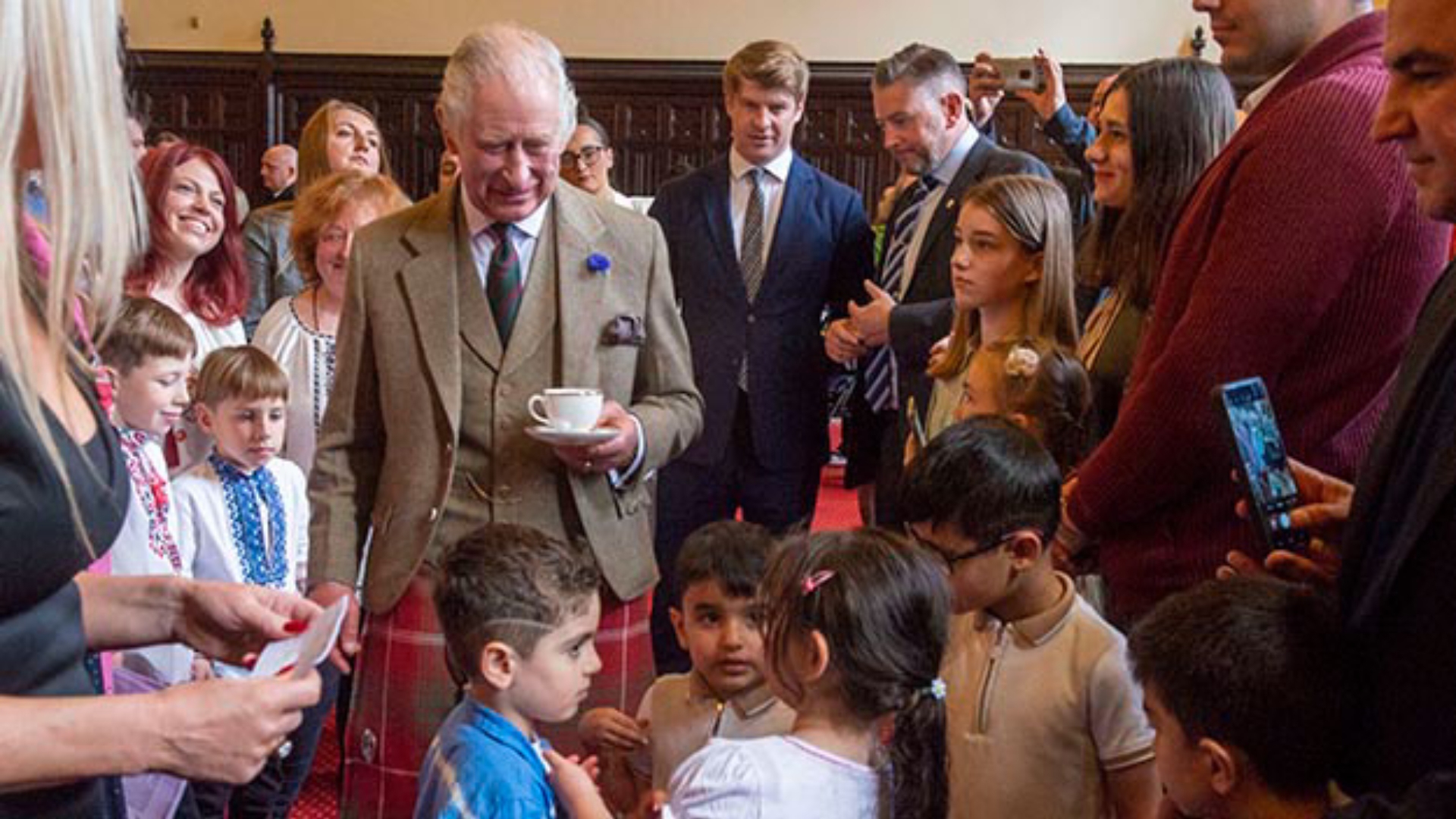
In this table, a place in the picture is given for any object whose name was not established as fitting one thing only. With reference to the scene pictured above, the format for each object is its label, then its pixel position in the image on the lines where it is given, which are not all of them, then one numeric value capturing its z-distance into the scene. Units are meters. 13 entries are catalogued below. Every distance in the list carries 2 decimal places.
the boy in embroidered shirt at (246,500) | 3.18
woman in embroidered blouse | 3.59
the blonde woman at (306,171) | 4.61
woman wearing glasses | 6.12
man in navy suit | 4.07
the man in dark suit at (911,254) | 3.73
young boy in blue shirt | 1.97
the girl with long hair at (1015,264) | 3.13
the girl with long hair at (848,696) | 1.72
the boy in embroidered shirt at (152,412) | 2.86
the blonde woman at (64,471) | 1.20
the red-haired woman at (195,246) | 3.76
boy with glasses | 2.10
